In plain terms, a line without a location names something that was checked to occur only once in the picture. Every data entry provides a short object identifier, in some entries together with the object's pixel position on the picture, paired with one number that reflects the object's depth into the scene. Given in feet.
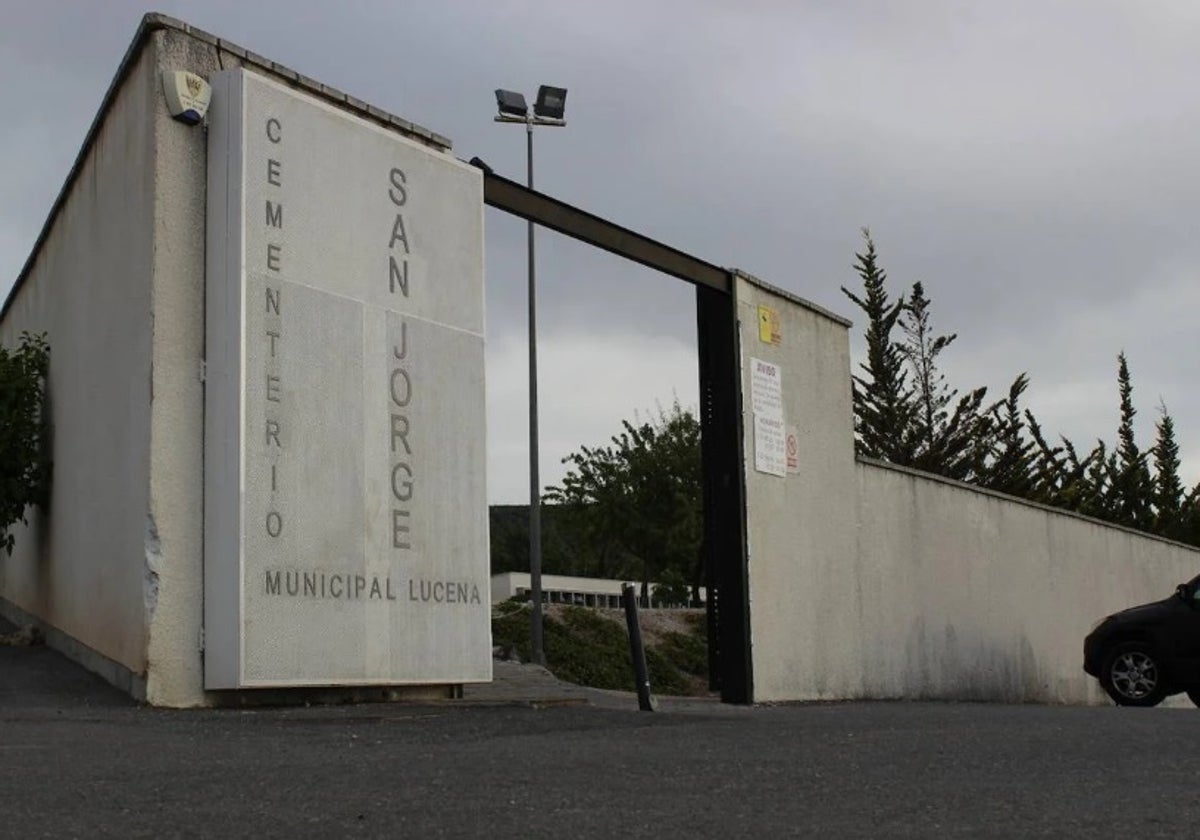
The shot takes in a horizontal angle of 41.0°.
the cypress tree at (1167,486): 155.12
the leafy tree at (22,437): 46.52
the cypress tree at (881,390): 126.82
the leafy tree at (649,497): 149.18
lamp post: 84.43
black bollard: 39.83
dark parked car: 53.72
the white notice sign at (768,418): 56.85
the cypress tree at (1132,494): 155.02
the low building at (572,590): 156.97
